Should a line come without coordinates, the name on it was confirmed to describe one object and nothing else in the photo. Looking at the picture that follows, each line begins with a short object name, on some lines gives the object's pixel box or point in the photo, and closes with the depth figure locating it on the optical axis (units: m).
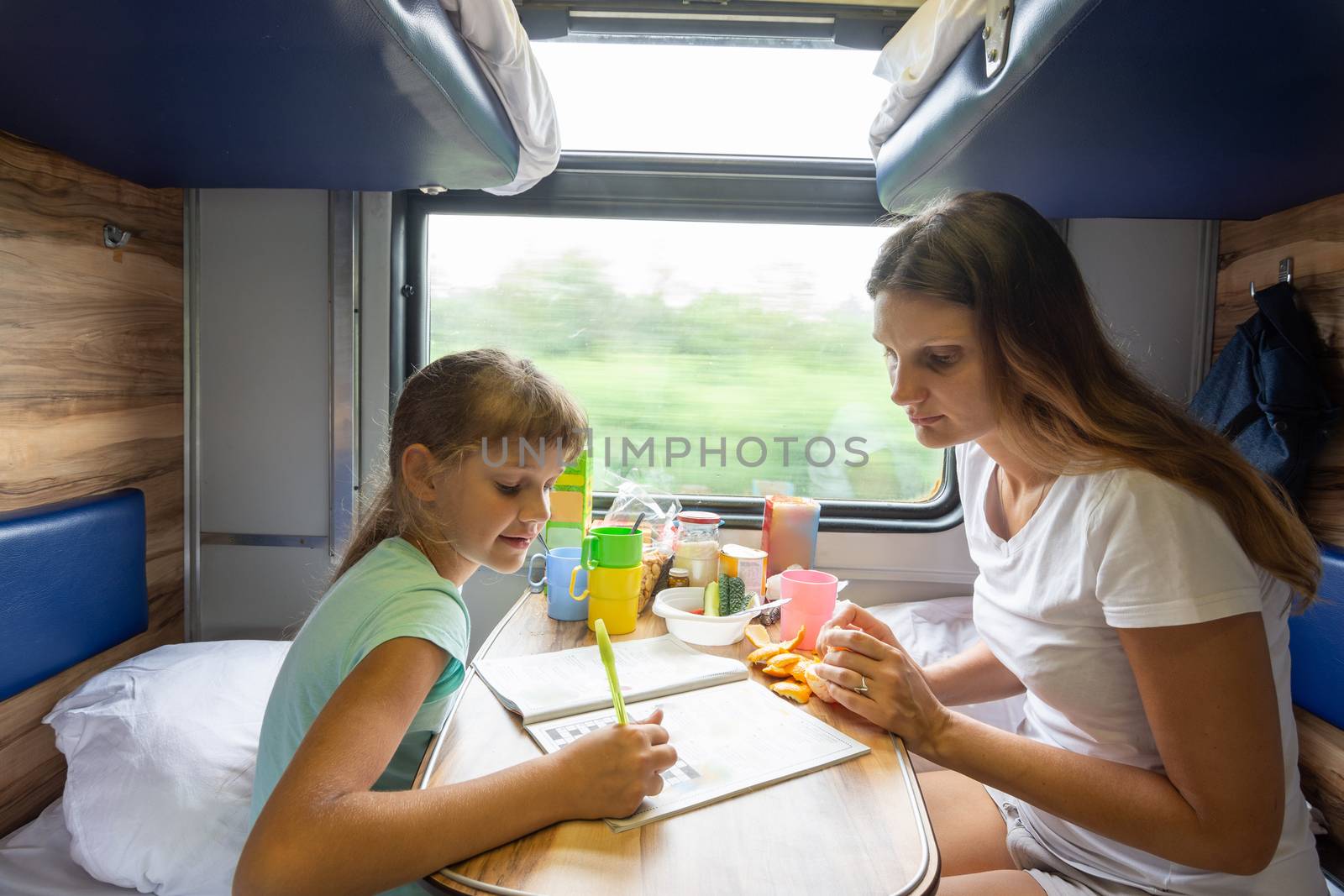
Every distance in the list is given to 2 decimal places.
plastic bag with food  1.66
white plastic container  1.42
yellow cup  1.48
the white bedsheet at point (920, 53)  1.31
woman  0.92
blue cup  1.54
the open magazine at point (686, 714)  0.93
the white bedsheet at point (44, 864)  1.37
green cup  1.44
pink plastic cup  1.44
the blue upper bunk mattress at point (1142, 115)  0.97
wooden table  0.74
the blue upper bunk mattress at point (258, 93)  1.05
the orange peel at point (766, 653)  1.33
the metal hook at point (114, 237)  1.82
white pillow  1.35
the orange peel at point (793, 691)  1.18
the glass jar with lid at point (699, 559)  1.69
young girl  0.73
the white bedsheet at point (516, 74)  1.29
